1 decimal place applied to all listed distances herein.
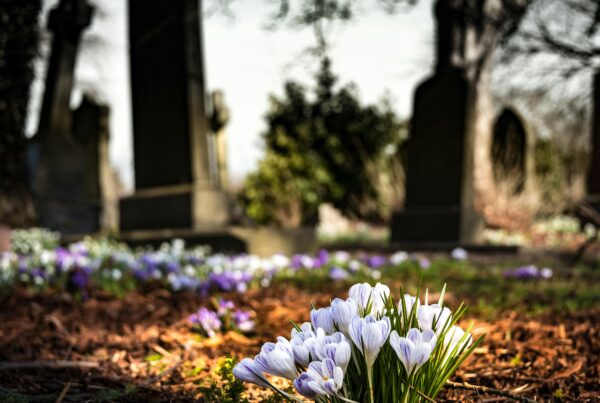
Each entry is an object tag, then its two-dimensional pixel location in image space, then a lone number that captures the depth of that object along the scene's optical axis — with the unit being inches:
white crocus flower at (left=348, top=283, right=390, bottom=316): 62.3
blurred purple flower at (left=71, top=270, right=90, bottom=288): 179.0
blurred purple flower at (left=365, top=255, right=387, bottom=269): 230.0
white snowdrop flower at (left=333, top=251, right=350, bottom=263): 242.8
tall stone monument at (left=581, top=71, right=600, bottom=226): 482.6
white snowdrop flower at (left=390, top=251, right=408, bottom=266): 272.8
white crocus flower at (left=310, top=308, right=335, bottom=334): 59.7
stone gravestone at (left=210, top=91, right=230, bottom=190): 523.4
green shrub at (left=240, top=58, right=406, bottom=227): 633.0
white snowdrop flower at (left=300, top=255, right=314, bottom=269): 229.1
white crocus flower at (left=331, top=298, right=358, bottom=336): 58.2
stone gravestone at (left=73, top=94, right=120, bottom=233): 577.3
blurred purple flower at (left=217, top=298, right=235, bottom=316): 120.3
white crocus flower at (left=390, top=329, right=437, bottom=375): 53.2
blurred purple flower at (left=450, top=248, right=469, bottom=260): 269.0
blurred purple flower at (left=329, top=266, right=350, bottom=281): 197.5
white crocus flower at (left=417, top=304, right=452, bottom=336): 58.7
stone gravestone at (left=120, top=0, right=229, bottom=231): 314.5
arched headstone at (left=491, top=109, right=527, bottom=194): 615.2
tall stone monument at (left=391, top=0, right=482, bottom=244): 406.0
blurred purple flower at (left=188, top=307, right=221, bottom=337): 112.9
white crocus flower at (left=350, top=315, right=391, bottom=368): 53.3
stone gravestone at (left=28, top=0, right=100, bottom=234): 433.4
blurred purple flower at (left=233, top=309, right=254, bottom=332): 115.8
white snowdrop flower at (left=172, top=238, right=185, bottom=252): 253.4
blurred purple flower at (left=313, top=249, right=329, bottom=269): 236.8
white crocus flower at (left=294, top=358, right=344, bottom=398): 51.4
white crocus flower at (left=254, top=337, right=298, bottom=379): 52.7
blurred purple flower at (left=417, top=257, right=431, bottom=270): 233.1
